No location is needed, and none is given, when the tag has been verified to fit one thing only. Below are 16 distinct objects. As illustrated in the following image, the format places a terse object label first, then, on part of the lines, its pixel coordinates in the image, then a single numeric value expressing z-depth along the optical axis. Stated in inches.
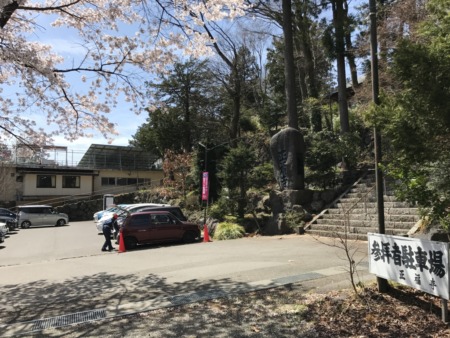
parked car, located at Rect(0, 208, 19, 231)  1060.1
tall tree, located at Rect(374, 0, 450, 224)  170.4
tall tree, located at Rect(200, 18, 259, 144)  1088.8
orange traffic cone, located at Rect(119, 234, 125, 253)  555.6
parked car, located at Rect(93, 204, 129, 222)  962.1
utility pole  231.3
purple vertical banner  761.6
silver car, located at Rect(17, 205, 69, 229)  1167.6
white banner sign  183.0
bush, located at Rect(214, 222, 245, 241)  645.3
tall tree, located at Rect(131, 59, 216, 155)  1355.8
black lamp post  762.2
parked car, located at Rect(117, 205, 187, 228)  732.7
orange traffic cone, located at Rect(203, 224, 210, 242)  632.4
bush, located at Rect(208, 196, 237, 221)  766.5
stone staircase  502.6
